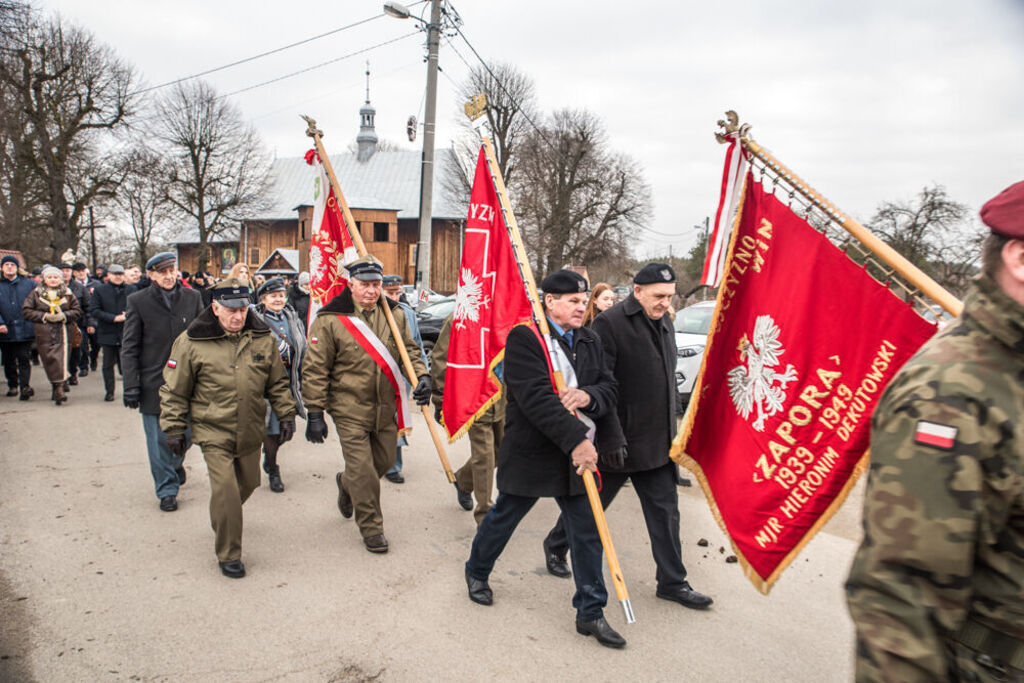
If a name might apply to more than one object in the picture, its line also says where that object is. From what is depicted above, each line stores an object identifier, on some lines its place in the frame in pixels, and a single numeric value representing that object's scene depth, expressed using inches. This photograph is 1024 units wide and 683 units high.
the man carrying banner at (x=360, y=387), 193.6
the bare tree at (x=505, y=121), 1413.6
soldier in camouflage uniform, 56.1
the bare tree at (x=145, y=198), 1279.5
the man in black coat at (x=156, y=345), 223.0
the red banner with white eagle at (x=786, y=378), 109.0
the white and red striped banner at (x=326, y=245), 241.6
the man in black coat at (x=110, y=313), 406.6
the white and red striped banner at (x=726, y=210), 131.8
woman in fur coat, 391.2
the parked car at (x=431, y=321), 654.5
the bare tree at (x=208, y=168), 1557.6
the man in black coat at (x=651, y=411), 164.4
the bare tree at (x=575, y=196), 1476.4
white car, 396.8
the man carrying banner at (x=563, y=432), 143.2
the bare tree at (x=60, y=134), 1083.3
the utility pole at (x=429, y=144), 561.3
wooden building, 1943.9
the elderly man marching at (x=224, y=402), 175.3
